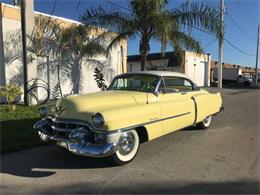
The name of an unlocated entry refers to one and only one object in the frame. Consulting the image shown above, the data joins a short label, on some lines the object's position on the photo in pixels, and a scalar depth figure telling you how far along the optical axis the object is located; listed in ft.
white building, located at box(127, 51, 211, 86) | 72.28
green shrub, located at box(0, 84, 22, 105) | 24.18
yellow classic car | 11.27
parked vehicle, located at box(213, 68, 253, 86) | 100.29
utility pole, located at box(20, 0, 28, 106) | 25.32
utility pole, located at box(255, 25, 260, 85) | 105.02
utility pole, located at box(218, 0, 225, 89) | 59.67
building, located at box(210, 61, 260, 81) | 104.07
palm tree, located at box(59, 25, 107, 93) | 30.61
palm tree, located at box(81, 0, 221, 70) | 26.25
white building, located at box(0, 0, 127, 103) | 27.75
